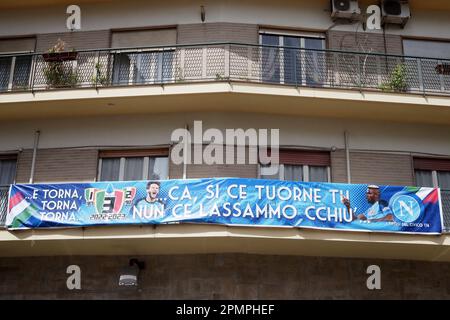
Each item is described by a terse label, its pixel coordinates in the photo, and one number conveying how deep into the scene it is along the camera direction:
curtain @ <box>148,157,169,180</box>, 11.19
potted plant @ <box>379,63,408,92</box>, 11.62
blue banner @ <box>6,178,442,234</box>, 9.81
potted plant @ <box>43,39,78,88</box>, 11.84
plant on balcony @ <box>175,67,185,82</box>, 11.55
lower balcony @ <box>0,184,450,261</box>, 9.73
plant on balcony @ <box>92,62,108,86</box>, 11.74
